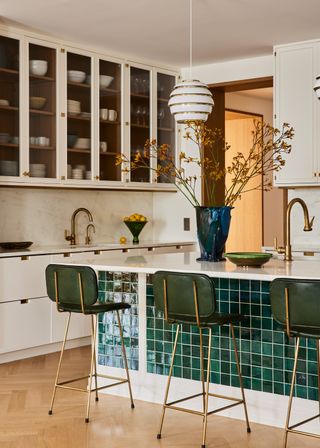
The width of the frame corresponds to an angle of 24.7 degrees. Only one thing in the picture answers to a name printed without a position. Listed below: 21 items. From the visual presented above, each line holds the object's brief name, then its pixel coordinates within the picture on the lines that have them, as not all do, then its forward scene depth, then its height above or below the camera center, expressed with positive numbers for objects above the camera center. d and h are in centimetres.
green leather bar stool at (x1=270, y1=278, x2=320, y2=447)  333 -39
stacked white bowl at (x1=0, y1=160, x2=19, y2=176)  570 +44
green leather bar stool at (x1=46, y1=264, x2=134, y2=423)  412 -38
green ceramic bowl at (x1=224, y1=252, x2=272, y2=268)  411 -20
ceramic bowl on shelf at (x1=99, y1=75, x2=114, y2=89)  657 +129
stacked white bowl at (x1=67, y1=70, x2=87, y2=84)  629 +128
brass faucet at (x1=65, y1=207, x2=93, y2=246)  660 -7
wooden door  911 +16
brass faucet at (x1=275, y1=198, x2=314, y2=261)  431 -8
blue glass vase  448 -4
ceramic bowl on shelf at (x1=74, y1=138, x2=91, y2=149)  635 +70
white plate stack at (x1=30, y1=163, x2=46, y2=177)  593 +44
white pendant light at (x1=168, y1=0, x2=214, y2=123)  421 +70
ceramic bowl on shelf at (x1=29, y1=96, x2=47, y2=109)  594 +100
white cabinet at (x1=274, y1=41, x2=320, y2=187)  625 +100
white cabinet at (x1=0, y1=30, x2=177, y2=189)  580 +96
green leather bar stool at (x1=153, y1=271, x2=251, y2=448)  369 -41
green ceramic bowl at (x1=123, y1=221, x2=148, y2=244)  711 -4
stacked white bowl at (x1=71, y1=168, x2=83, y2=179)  631 +44
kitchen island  393 -70
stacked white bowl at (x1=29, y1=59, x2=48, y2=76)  594 +128
